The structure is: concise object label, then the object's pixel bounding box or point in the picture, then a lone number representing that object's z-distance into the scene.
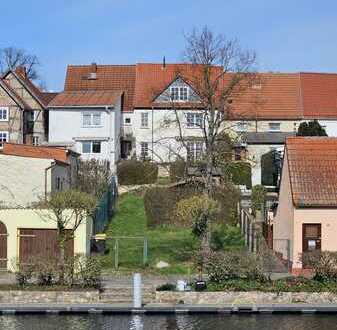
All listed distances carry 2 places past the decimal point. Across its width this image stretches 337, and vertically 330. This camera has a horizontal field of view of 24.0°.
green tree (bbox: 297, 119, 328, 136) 60.76
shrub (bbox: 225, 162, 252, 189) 58.98
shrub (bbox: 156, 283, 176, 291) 30.39
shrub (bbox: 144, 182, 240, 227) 50.16
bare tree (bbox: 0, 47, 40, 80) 104.50
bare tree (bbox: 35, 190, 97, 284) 32.53
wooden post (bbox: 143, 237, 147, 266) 36.95
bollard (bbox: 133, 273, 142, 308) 28.50
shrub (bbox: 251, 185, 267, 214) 51.38
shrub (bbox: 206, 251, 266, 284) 30.52
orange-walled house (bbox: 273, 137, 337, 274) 36.41
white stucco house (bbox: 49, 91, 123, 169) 69.88
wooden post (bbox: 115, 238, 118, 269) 35.86
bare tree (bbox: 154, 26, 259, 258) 40.22
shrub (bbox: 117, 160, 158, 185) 61.69
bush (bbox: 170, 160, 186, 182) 58.58
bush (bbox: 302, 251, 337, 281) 30.69
